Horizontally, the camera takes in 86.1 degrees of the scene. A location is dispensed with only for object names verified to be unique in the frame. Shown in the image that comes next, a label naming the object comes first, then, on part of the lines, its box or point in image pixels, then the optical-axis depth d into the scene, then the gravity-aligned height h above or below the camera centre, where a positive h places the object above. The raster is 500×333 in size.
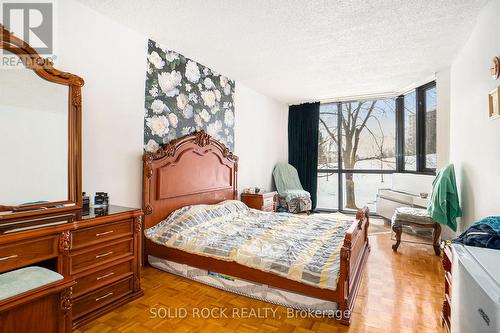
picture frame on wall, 1.91 +0.47
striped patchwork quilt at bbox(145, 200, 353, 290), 2.00 -0.70
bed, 1.94 -0.68
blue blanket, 1.38 -0.37
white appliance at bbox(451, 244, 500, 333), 0.85 -0.45
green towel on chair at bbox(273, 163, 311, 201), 5.34 -0.30
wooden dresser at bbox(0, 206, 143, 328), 1.47 -0.54
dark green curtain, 5.71 +0.49
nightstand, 4.18 -0.56
